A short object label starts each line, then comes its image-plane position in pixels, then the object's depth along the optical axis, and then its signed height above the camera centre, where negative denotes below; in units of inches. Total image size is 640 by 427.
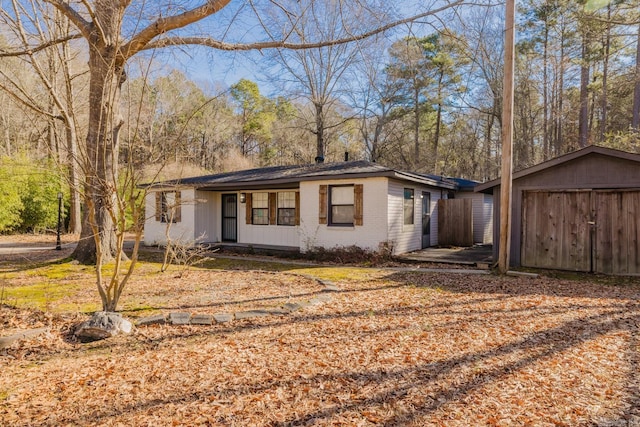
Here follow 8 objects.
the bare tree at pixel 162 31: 273.0 +154.1
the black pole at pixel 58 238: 498.2 -29.0
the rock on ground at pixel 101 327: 161.0 -48.9
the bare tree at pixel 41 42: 217.6 +163.5
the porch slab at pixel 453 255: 385.4 -41.6
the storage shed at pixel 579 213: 309.6 +6.5
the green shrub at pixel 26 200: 639.1 +28.8
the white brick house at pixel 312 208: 415.2 +12.7
